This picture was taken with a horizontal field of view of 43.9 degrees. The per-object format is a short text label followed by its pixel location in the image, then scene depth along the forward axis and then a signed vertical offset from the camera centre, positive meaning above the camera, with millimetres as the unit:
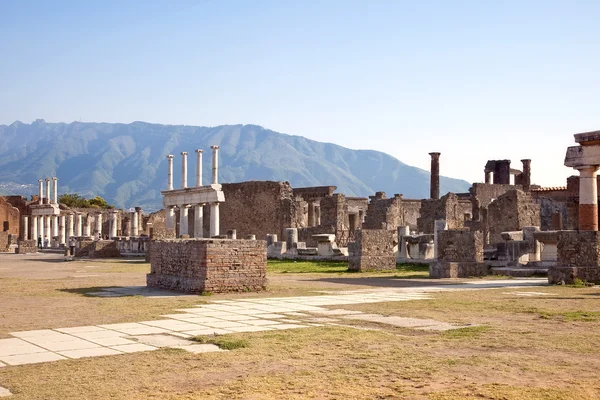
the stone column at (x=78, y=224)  56044 +707
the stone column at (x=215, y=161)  37566 +3679
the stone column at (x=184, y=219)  41844 +830
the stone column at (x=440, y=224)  21328 +308
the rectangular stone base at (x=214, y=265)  12992 -569
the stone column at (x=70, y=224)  56031 +690
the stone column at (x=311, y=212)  48750 +1464
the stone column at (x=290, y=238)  30078 -157
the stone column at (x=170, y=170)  42438 +3677
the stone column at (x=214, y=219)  37406 +759
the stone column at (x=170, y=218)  42688 +891
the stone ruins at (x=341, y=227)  13867 +399
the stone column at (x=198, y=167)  39188 +3556
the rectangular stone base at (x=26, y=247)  43562 -829
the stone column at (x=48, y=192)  57547 +3196
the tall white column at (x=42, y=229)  58294 +320
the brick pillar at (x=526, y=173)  51069 +4296
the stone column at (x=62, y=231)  55219 +159
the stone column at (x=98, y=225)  50006 +609
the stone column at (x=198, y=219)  39906 +790
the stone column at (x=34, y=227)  60403 +487
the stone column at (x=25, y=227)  65000 +522
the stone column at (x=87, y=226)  56562 +549
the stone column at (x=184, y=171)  40844 +3516
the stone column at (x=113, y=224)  50319 +637
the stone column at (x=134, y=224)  49947 +636
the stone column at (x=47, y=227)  58188 +447
